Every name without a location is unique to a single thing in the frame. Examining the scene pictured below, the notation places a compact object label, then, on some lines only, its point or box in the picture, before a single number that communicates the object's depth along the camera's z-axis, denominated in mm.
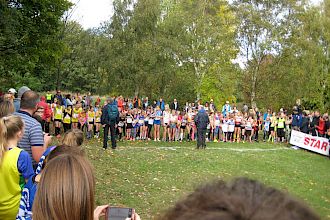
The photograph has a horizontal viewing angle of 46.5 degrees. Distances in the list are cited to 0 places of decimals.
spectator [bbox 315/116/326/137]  21234
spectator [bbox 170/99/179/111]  23794
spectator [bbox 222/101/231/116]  24508
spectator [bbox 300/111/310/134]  22422
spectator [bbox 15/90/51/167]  4562
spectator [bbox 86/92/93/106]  27547
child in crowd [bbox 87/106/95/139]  19156
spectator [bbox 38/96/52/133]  15344
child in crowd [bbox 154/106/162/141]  20406
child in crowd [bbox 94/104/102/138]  19500
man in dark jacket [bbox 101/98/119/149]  15062
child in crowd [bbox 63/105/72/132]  18653
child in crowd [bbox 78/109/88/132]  19234
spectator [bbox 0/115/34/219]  3539
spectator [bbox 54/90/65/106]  21359
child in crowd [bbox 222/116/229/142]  21762
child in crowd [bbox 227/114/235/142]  21656
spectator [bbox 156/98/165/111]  23920
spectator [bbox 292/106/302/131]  22969
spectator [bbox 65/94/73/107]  20534
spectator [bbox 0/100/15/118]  4980
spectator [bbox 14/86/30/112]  9103
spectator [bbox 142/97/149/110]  25453
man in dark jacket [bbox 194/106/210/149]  17775
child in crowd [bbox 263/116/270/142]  23547
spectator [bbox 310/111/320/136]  22022
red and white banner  20172
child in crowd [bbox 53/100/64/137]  18141
